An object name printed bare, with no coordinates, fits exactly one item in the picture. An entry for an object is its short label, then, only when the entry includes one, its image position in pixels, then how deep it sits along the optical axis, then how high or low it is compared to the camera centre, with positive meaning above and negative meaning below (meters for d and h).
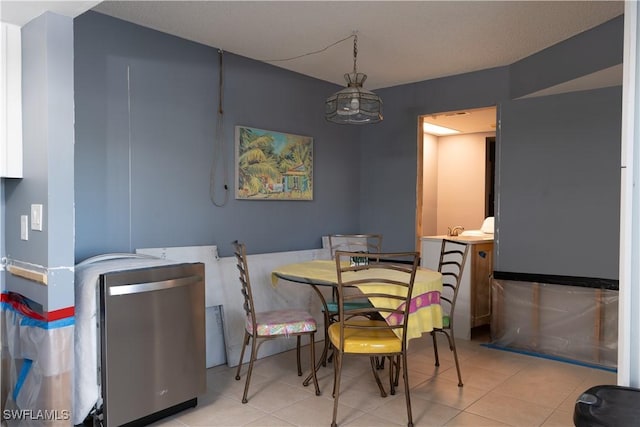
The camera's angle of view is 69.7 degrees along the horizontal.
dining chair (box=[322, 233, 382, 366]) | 4.73 -0.39
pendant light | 3.10 +0.70
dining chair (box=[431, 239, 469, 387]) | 4.55 -0.64
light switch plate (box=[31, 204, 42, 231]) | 2.23 -0.06
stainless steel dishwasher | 2.36 -0.76
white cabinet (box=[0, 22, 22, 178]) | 2.28 +0.52
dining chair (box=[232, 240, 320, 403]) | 2.95 -0.77
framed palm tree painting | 4.07 +0.39
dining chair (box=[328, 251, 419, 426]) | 2.52 -0.68
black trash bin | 1.37 -0.62
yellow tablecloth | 2.68 -0.49
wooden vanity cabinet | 4.57 -0.76
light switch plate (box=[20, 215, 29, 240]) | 2.34 -0.12
